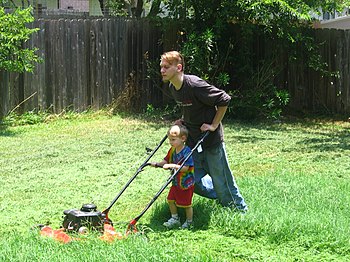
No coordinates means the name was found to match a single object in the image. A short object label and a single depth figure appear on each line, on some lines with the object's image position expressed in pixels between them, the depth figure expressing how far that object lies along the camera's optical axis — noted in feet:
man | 18.85
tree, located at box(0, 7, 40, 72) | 37.63
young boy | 18.69
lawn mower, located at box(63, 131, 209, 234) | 17.08
